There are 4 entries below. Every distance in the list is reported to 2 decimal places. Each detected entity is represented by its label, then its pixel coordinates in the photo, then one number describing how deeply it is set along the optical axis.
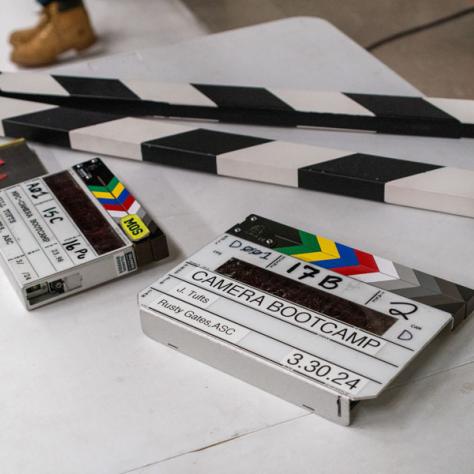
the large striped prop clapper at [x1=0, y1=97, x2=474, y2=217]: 1.45
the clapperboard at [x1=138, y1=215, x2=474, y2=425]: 1.16
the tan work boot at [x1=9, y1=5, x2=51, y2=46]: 2.95
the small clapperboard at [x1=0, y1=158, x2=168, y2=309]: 1.33
